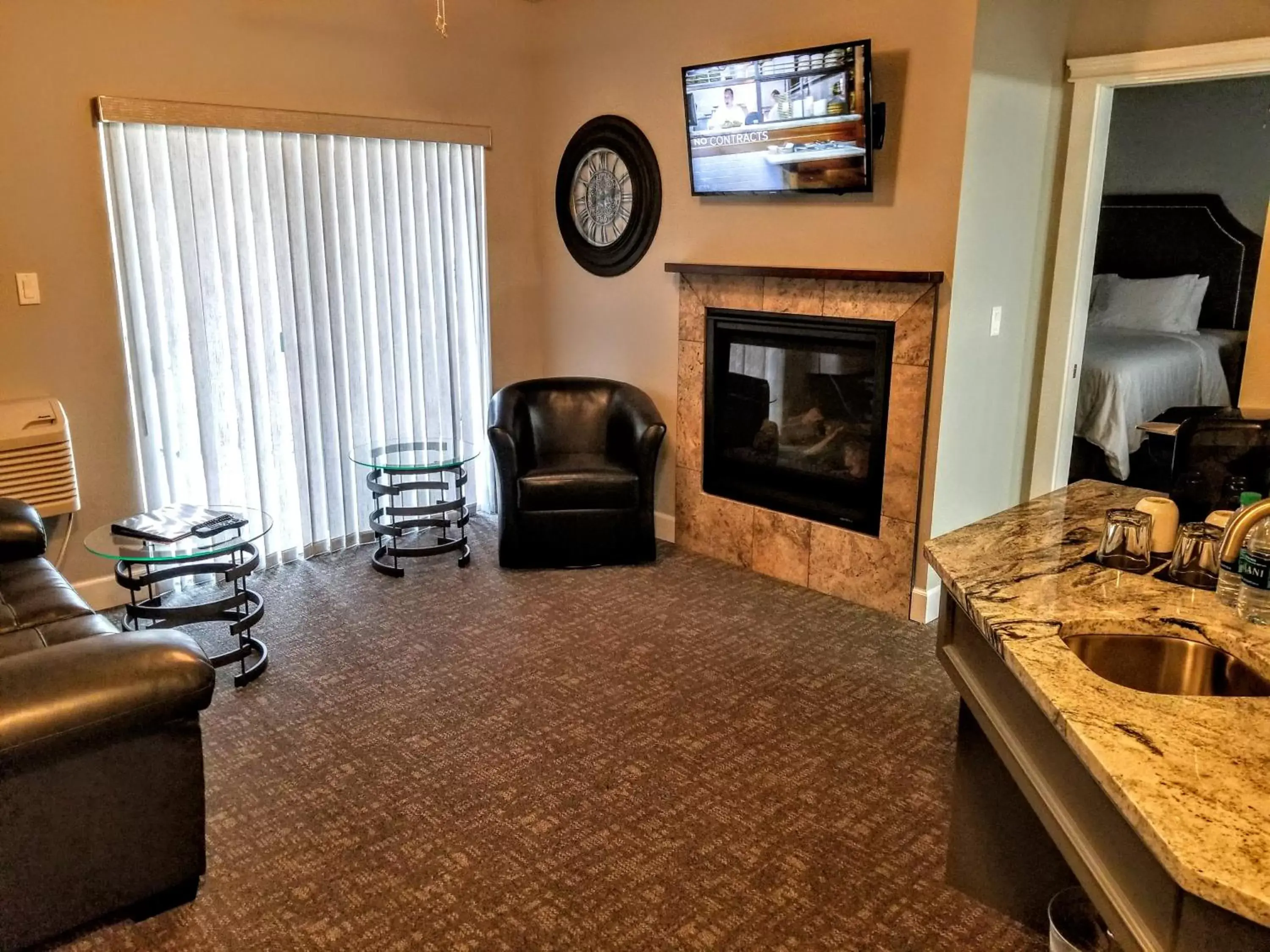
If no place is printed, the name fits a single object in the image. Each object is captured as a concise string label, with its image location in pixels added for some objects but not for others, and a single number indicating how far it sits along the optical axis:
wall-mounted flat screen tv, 3.71
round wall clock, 4.82
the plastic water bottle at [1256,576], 1.79
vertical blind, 4.10
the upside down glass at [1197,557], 1.99
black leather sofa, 1.97
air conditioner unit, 3.67
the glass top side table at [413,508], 4.46
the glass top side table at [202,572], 3.31
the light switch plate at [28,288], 3.75
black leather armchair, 4.47
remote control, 3.45
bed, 5.47
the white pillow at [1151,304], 6.43
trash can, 1.99
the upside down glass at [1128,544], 2.09
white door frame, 3.62
